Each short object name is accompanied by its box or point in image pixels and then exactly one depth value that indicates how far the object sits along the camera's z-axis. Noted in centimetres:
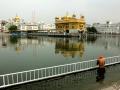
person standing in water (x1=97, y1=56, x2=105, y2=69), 901
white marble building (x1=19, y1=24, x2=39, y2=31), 7287
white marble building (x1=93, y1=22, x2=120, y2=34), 9723
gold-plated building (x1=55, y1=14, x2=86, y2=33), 5477
